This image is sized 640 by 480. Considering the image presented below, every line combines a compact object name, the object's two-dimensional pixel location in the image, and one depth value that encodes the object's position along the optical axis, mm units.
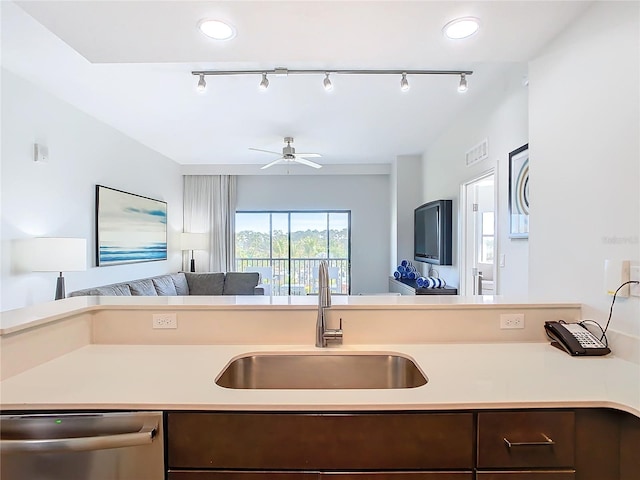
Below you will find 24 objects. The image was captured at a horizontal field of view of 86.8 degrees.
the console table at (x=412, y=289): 3898
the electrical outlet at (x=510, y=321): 1516
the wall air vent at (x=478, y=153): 3103
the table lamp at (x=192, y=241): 5848
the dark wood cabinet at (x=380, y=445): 946
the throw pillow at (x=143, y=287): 3936
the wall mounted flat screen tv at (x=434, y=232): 4035
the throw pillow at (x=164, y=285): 4488
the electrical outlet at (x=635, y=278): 1244
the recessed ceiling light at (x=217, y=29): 1560
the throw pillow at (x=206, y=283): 5449
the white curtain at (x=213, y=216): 6207
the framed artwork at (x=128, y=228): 3840
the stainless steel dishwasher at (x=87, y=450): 928
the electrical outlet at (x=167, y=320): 1505
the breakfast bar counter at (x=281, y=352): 961
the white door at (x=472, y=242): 3631
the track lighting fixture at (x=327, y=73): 2686
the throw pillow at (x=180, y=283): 5086
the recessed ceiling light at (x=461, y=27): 1523
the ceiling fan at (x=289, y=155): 4418
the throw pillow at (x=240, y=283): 5395
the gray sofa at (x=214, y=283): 5164
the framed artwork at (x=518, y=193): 2408
